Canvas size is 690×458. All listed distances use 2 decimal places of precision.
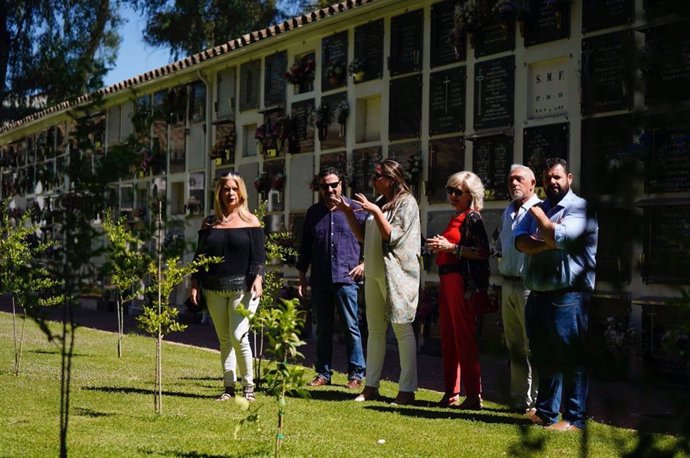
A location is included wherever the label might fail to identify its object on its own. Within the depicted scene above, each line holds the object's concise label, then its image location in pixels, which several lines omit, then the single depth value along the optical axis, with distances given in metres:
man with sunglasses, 8.53
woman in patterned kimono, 7.46
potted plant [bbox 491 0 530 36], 12.28
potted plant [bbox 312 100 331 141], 16.42
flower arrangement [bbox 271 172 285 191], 17.61
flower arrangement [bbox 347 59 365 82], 15.53
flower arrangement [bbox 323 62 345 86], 16.05
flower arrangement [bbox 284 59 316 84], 17.00
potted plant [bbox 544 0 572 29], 11.67
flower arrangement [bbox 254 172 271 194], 18.12
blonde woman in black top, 7.43
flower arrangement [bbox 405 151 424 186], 14.12
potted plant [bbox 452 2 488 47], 13.09
